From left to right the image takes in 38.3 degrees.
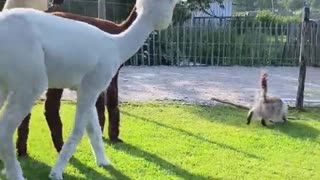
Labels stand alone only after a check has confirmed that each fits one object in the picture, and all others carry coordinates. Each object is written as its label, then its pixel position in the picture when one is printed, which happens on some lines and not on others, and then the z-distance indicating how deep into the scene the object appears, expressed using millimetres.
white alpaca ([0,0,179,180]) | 3174
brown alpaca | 4263
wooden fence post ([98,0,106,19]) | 8060
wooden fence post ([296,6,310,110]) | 6785
